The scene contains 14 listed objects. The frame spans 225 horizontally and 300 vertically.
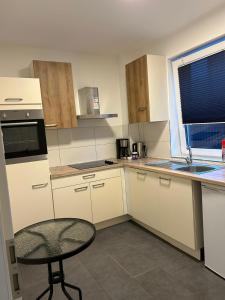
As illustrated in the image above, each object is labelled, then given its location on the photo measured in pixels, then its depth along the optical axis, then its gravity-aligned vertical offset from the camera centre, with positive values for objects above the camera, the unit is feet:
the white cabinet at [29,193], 7.87 -1.85
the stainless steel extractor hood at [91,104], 9.81 +1.21
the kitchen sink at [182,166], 7.79 -1.39
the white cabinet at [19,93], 7.68 +1.52
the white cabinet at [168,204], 6.98 -2.58
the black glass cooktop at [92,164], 9.72 -1.31
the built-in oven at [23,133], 7.79 +0.19
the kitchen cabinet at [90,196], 8.77 -2.40
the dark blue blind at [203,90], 7.79 +1.24
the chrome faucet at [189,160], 8.51 -1.21
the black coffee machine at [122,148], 11.29 -0.78
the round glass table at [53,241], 4.04 -2.00
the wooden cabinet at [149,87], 9.18 +1.64
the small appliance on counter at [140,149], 11.10 -0.89
